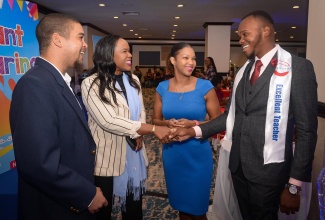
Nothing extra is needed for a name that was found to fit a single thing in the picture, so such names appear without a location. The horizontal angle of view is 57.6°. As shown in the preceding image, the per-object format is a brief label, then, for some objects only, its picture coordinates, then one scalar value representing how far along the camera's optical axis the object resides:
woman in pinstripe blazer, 2.12
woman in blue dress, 2.57
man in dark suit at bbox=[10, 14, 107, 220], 1.32
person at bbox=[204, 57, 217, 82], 7.21
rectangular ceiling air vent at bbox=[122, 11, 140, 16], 10.70
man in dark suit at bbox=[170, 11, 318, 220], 1.64
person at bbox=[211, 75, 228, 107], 5.58
